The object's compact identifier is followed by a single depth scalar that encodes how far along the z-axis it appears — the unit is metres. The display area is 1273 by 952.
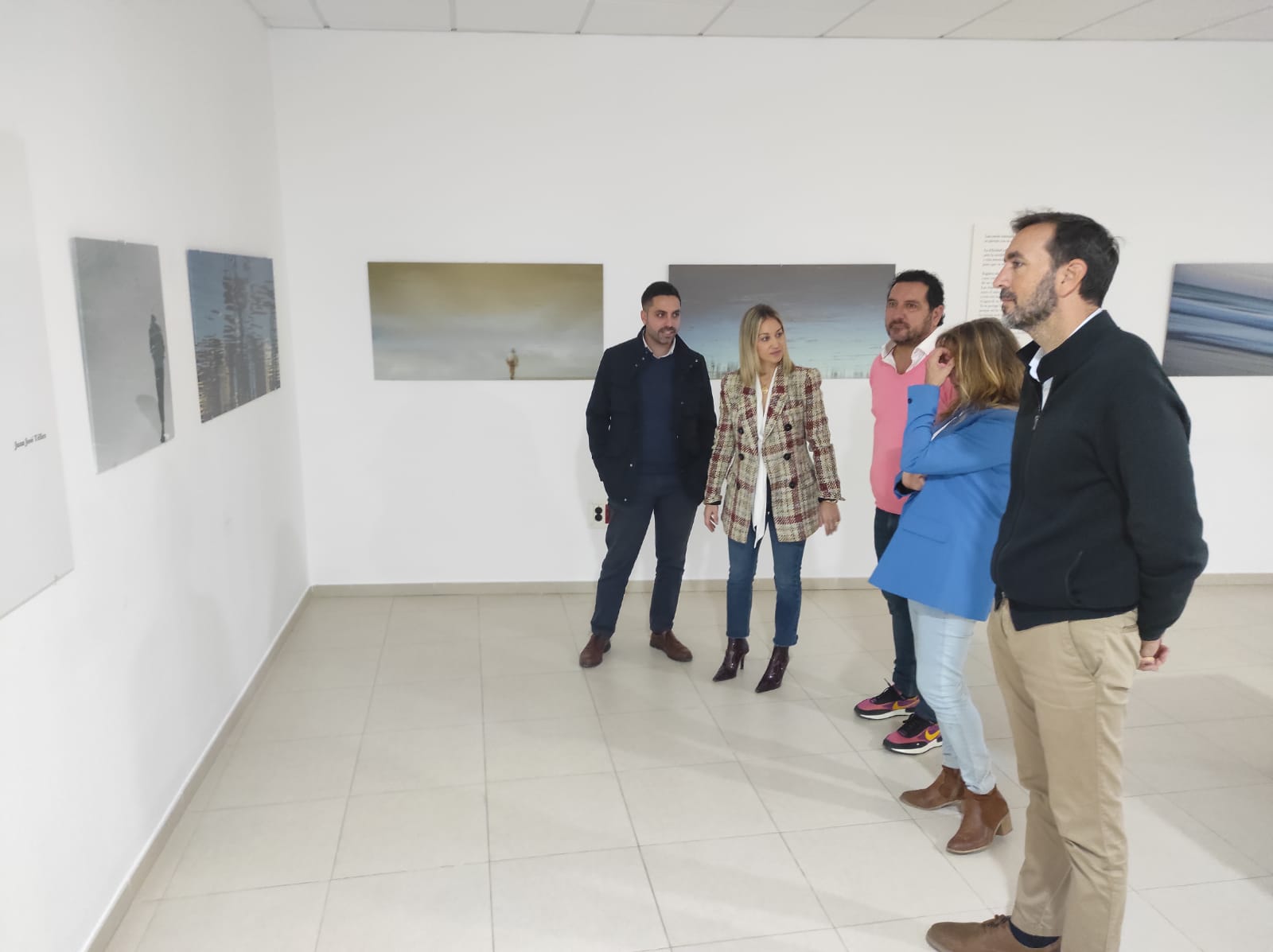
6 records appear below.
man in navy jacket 3.92
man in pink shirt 3.30
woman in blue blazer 2.51
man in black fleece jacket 1.76
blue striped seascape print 5.09
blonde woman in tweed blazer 3.55
